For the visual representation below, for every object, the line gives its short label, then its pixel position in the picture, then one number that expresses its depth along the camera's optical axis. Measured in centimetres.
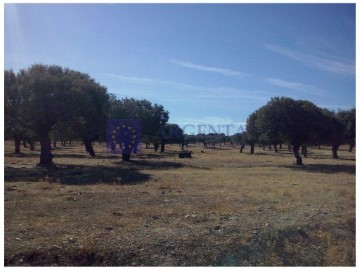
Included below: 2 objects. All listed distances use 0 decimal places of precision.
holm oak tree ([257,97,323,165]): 3784
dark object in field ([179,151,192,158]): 4998
